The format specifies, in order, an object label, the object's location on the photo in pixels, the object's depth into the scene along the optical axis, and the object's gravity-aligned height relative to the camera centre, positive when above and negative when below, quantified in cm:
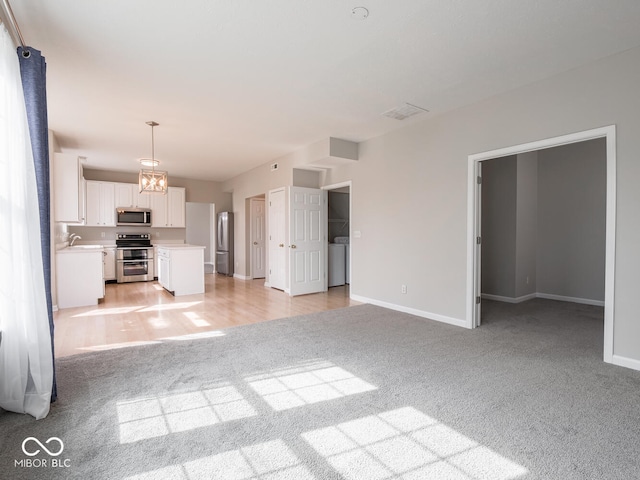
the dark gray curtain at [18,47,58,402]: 207 +66
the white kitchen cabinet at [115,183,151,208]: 768 +82
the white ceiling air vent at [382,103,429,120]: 396 +147
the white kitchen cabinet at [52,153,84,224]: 490 +66
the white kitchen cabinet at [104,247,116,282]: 746 -73
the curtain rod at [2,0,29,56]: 205 +136
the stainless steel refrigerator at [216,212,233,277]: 859 -30
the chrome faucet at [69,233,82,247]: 675 -14
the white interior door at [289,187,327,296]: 605 -18
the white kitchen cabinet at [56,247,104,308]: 509 -71
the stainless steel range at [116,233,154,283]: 752 -63
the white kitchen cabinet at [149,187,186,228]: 810 +56
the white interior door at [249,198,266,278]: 810 -19
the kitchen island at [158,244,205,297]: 604 -72
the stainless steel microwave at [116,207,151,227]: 766 +35
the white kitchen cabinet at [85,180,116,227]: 735 +62
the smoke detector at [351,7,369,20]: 224 +150
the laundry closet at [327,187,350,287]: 716 -17
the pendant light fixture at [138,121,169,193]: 514 +79
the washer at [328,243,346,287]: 712 -75
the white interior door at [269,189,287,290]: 639 -19
